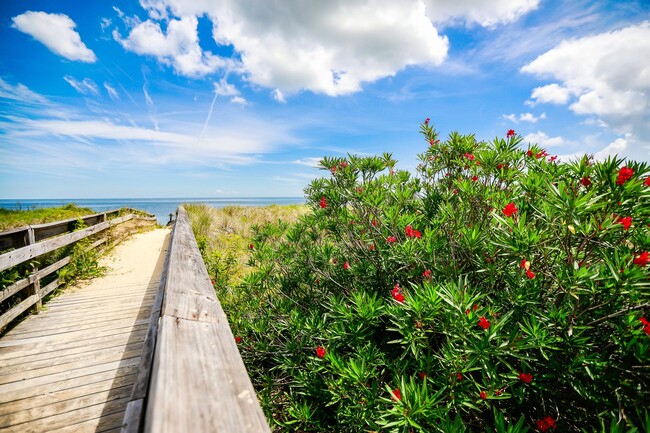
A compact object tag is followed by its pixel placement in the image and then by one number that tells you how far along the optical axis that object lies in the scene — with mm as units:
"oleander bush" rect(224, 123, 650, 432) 1676
